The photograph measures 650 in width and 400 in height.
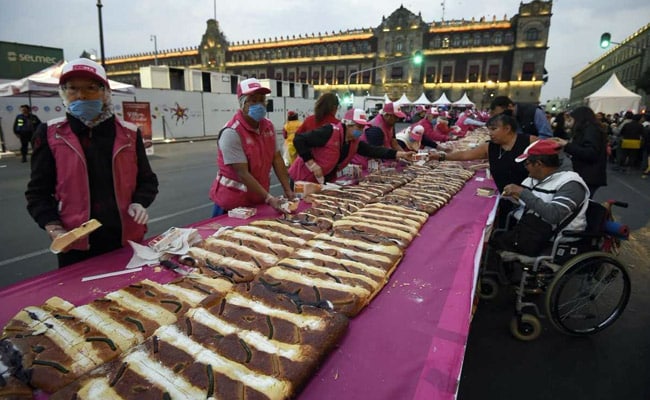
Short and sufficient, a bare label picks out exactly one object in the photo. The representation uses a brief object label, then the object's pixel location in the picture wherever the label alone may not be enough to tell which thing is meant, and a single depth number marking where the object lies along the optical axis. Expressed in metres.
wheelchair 2.94
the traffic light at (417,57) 20.46
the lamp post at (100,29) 15.79
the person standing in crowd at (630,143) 11.91
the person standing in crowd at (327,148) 4.36
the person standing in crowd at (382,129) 5.83
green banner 20.89
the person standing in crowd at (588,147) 4.63
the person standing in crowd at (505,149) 4.02
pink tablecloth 1.25
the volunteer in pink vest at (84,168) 1.96
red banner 15.78
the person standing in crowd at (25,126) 12.34
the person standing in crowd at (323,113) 5.28
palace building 55.38
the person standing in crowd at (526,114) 6.23
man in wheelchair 2.85
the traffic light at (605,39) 12.98
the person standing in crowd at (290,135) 7.30
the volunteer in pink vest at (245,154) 3.04
